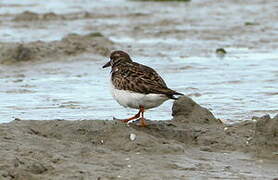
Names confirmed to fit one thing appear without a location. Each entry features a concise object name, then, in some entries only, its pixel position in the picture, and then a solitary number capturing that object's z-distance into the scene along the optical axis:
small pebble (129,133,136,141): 15.73
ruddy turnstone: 16.61
